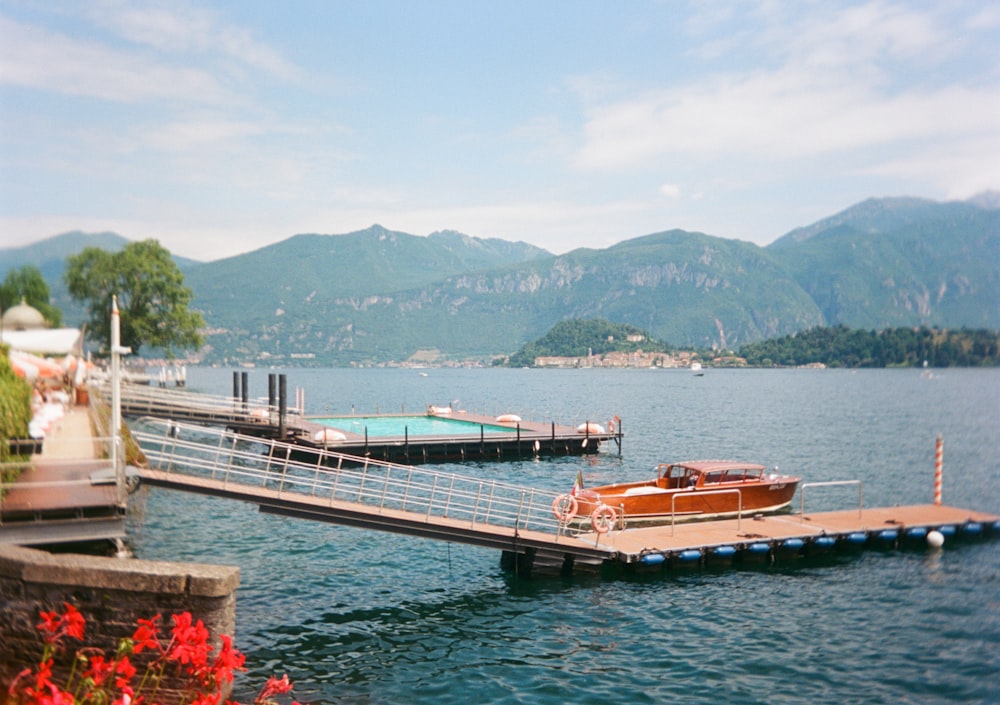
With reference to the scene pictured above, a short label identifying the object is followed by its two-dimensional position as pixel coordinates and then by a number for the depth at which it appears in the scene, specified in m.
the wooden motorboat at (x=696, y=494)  23.59
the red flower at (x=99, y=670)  5.24
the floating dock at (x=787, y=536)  19.95
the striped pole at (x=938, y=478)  26.93
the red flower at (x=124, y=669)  5.56
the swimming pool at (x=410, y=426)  48.53
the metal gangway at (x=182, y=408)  43.78
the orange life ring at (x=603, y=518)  19.58
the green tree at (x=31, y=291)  83.06
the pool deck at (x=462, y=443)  40.19
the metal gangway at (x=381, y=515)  16.94
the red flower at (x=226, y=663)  5.71
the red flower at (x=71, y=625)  5.92
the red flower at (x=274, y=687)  5.48
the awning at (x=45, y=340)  41.81
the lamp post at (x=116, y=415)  14.31
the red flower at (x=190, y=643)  5.71
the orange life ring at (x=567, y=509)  20.31
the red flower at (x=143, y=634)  5.61
